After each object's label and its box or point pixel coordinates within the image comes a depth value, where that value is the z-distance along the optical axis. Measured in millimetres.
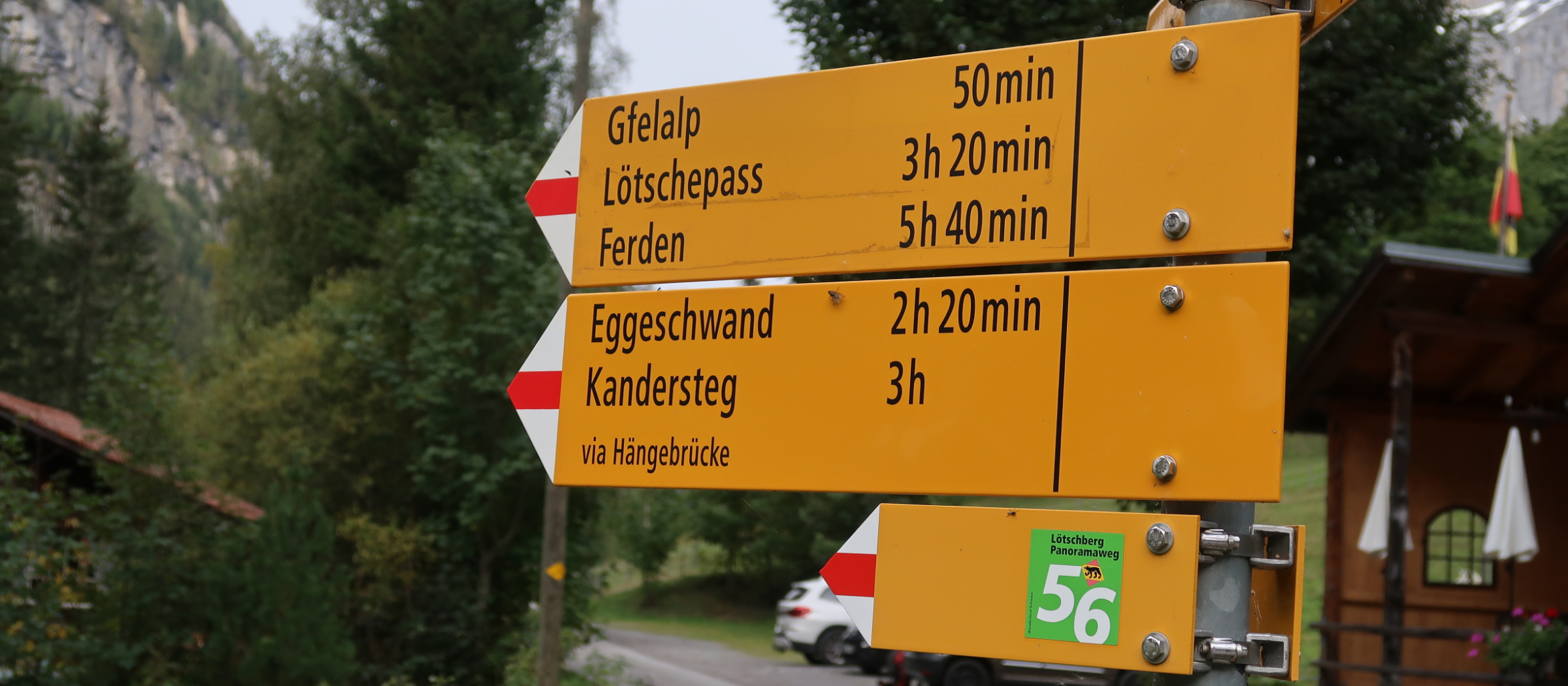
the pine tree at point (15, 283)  37094
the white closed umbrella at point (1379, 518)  12477
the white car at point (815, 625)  22328
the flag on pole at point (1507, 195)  21905
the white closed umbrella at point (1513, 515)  11211
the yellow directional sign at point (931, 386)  2176
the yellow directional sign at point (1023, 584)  2182
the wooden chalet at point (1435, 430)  11852
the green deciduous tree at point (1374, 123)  12805
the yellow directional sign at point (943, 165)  2279
